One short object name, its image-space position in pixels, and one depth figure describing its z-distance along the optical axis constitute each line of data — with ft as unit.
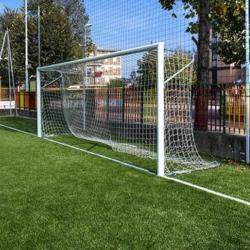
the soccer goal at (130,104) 19.62
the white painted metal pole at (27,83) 68.08
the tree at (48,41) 89.24
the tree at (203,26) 23.06
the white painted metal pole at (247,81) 19.42
